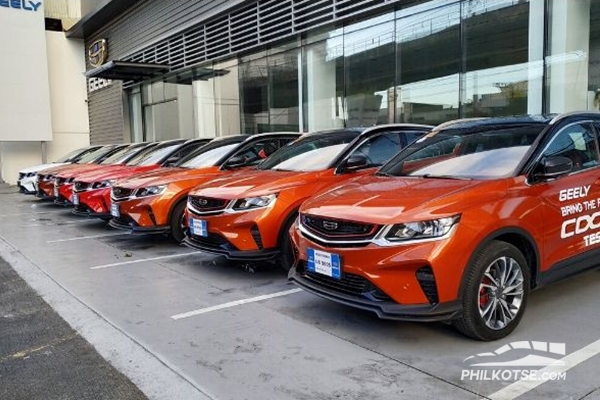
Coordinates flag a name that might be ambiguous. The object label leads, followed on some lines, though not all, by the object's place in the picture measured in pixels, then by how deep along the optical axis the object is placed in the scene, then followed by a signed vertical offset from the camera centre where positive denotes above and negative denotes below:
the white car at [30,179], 14.53 -0.64
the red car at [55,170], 12.71 -0.38
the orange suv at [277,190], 5.61 -0.45
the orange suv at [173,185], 7.48 -0.47
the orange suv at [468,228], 3.67 -0.62
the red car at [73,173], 11.30 -0.41
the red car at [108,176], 9.27 -0.41
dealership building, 8.88 +1.87
